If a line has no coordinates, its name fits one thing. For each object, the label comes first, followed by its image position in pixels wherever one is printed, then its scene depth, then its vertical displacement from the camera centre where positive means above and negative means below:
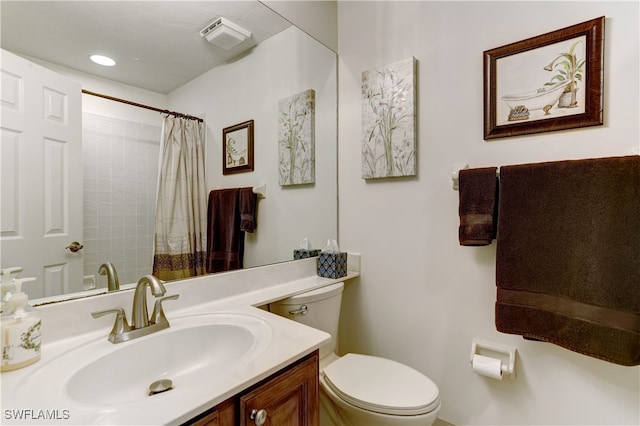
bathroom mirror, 0.87 +0.49
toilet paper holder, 1.21 -0.61
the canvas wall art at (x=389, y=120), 1.46 +0.46
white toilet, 1.06 -0.70
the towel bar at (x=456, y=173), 1.27 +0.16
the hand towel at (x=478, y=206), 1.17 +0.02
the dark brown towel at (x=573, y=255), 0.93 -0.16
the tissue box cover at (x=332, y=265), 1.61 -0.30
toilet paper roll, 1.19 -0.64
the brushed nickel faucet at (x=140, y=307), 0.89 -0.29
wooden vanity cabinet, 0.66 -0.47
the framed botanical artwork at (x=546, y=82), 1.06 +0.49
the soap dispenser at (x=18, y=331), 0.68 -0.28
